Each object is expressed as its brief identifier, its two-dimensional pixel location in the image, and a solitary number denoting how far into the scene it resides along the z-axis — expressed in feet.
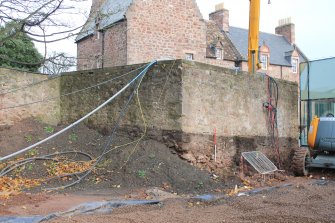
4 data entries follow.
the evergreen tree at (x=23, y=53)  70.64
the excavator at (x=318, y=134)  38.91
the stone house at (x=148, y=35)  81.92
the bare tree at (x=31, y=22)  34.51
